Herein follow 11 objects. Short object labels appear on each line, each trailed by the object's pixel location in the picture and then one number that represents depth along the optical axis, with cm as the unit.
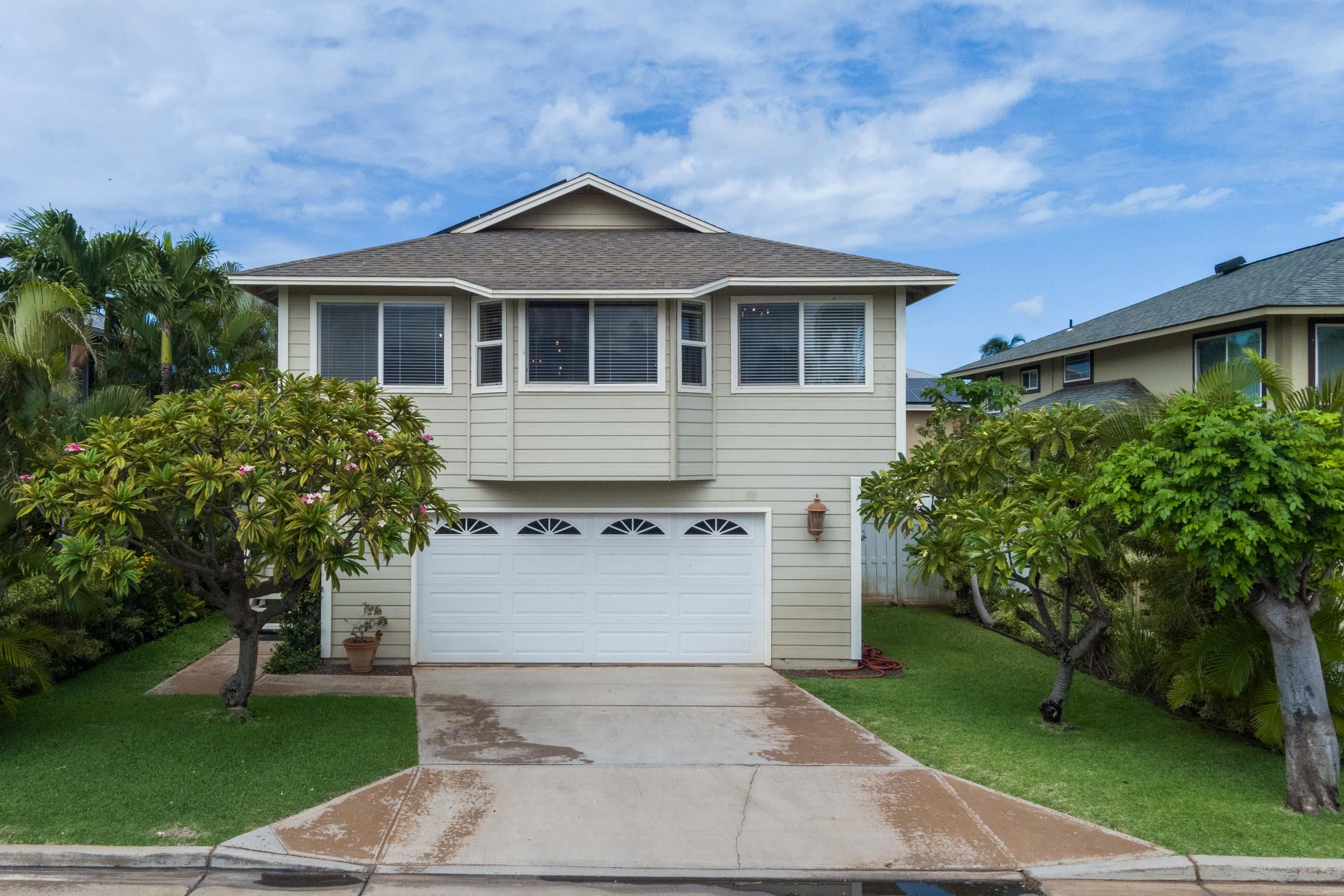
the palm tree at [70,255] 1382
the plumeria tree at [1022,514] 729
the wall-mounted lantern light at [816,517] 1138
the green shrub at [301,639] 1089
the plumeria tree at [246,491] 673
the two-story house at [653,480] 1124
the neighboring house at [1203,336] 1304
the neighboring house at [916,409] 2031
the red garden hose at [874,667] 1121
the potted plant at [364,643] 1084
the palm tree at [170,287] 1341
